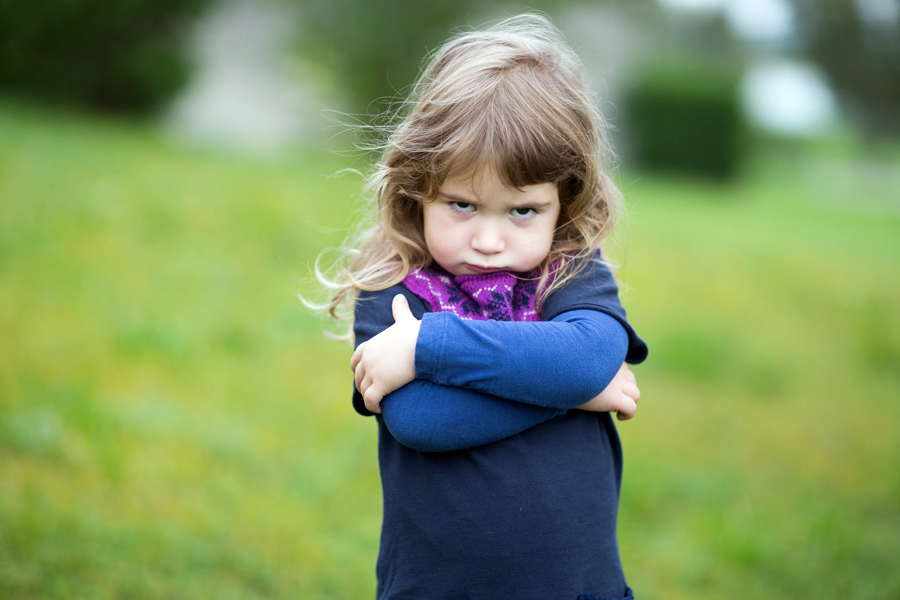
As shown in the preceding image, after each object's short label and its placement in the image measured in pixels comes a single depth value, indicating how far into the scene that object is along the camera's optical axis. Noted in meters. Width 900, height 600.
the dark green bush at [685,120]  15.44
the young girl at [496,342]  1.44
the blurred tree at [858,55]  23.73
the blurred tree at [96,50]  8.27
